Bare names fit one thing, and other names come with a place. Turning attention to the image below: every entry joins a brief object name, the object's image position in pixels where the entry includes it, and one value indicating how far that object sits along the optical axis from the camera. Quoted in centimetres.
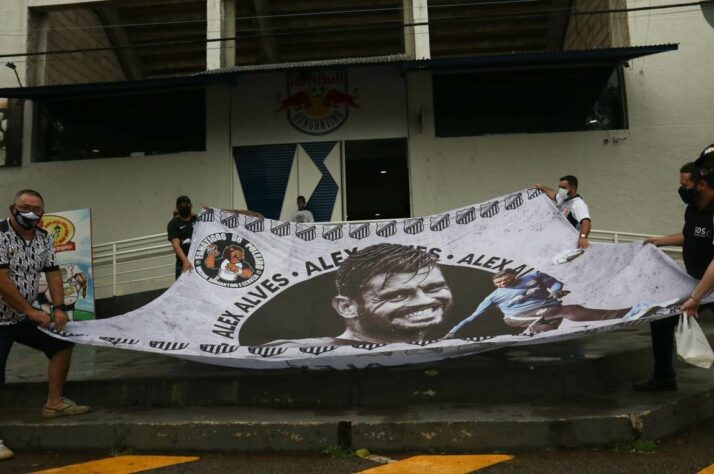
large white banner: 401
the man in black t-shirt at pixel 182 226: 670
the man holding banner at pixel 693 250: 375
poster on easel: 854
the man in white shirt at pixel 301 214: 1022
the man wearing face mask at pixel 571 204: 569
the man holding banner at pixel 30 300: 398
